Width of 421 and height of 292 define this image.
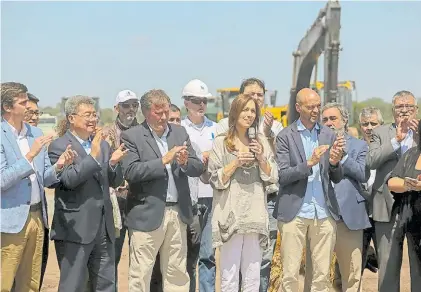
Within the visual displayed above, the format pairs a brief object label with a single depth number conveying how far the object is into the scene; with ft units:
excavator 68.28
